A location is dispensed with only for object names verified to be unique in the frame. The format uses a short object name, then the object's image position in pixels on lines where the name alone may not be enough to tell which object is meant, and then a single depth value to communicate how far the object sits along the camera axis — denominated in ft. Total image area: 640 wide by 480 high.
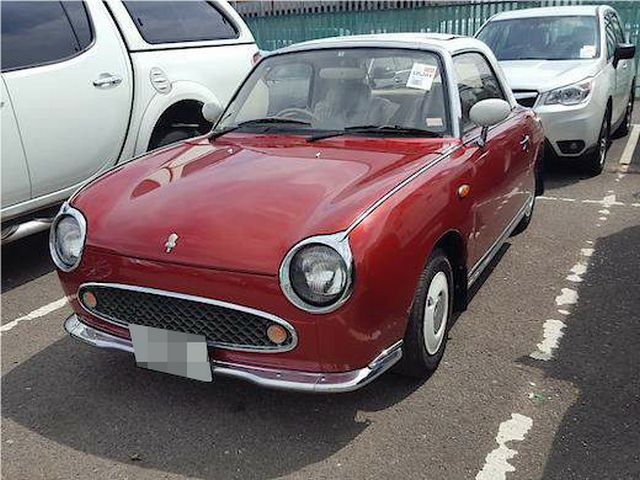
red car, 7.91
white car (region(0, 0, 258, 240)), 13.91
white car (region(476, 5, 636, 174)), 20.35
